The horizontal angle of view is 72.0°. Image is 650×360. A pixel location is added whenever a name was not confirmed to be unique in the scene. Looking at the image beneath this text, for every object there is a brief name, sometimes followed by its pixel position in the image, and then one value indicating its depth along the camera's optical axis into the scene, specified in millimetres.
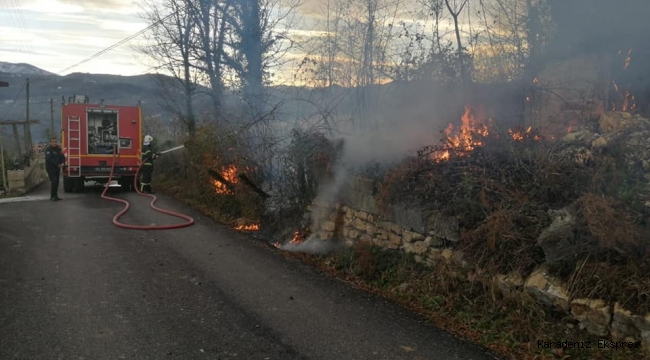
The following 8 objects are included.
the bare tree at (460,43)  7984
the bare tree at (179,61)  14727
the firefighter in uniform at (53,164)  11961
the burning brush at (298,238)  7239
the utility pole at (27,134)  32556
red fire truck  13734
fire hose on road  8119
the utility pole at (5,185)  15748
